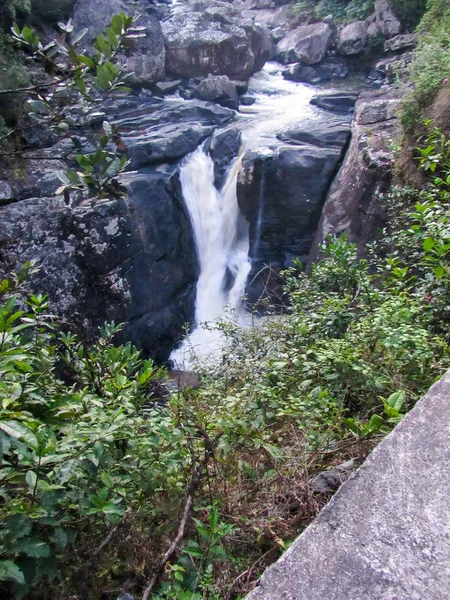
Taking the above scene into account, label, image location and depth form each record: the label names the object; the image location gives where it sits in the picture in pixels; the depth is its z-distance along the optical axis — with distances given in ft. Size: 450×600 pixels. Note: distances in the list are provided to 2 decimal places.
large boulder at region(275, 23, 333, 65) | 49.88
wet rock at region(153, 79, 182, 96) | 43.29
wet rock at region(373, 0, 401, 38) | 45.60
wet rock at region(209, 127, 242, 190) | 33.39
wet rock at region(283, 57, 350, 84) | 49.11
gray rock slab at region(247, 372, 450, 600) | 4.10
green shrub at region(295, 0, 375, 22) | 50.33
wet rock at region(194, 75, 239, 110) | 41.29
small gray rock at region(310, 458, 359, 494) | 6.33
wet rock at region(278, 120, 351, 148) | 30.45
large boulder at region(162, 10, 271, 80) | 45.24
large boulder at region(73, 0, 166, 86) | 40.91
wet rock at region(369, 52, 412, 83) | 36.88
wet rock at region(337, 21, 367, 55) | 48.11
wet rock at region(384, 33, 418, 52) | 43.62
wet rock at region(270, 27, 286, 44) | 56.59
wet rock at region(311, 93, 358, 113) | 37.74
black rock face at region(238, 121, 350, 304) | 29.71
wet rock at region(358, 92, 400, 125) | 25.99
